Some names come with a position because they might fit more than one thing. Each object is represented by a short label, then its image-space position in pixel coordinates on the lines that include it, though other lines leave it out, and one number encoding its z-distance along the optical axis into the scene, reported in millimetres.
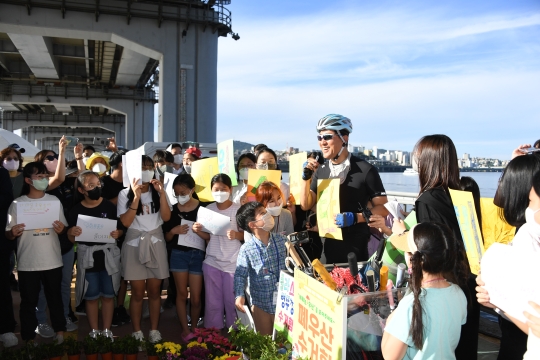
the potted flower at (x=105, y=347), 3834
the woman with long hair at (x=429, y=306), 2258
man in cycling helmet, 3928
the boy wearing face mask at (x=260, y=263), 3770
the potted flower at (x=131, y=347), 3834
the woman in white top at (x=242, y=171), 5451
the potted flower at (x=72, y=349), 3873
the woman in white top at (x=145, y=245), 4809
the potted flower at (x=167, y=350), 3440
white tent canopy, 10473
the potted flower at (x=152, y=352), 3725
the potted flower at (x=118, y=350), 3846
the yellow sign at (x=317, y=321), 2355
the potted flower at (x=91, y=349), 3848
